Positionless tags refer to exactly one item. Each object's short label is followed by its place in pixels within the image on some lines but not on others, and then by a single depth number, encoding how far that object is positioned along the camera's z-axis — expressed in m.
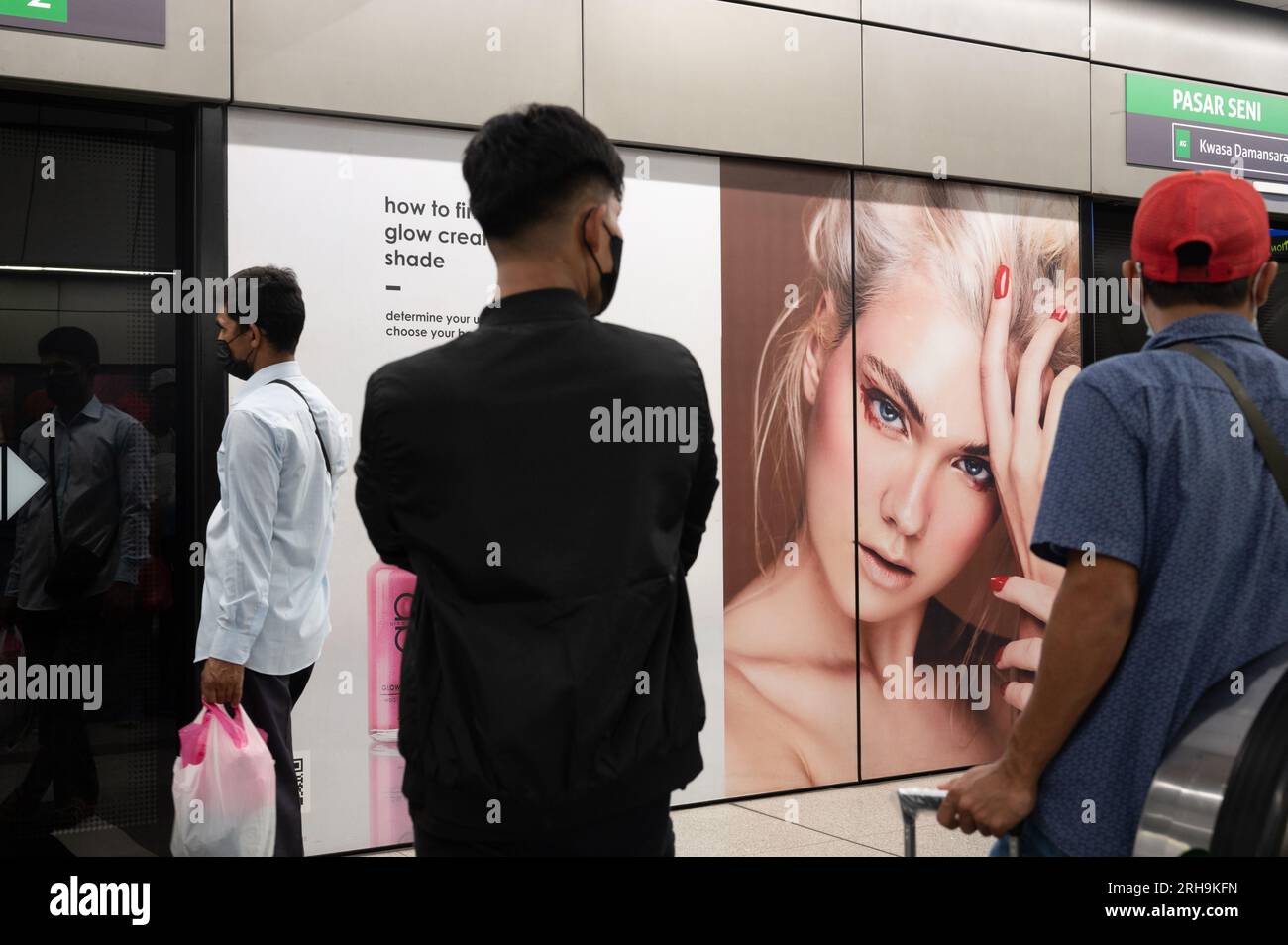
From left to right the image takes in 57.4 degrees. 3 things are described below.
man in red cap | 1.52
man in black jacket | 1.35
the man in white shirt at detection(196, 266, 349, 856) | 3.00
